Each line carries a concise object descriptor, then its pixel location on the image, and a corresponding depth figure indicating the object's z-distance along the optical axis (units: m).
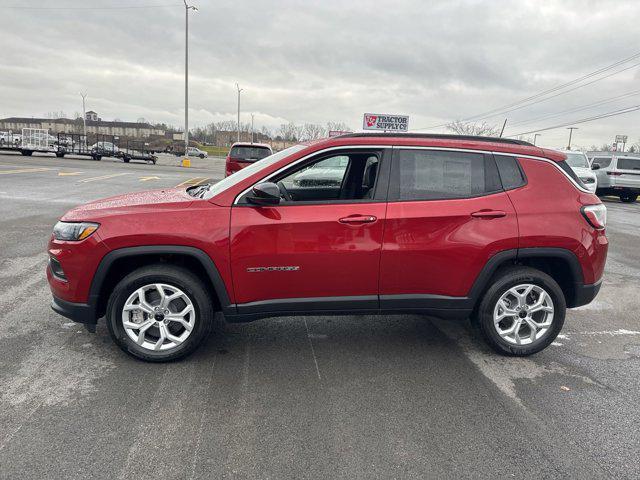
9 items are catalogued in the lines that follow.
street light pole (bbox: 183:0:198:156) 33.62
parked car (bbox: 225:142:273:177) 13.76
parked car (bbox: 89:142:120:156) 34.53
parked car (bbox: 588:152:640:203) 18.78
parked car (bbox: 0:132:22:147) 32.59
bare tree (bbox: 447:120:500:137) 60.59
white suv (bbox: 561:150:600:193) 16.33
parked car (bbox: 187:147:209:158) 59.78
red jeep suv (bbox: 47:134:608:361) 3.41
